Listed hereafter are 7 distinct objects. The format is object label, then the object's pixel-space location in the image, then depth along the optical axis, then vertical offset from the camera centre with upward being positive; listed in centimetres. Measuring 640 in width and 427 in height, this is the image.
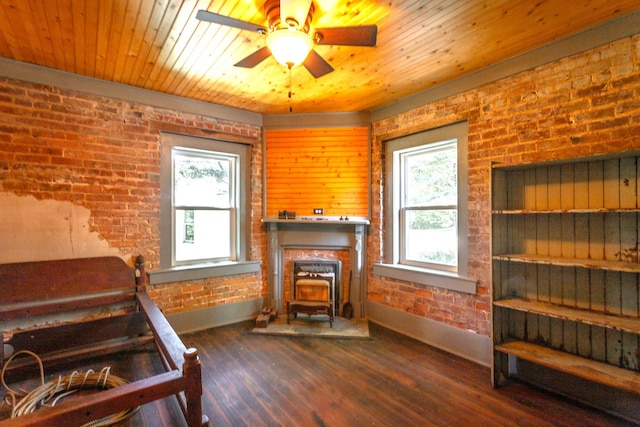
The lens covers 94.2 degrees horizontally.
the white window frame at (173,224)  359 -8
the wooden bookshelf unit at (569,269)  212 -44
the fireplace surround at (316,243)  405 -38
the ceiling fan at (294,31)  174 +117
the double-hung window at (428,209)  316 +8
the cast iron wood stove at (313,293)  370 -99
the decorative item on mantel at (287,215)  413 +1
